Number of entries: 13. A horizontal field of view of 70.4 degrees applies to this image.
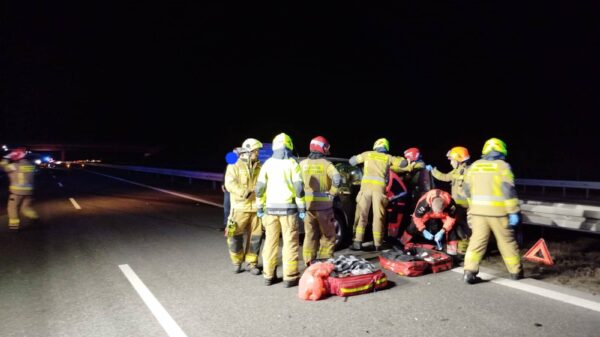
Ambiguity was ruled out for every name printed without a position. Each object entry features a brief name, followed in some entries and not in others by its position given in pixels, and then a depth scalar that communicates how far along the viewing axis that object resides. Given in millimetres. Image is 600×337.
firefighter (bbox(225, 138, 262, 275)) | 6121
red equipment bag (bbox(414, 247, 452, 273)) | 5898
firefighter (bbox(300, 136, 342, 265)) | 6520
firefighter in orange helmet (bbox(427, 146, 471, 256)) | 7145
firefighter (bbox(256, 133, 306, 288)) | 5523
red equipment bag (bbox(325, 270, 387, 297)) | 5004
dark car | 7719
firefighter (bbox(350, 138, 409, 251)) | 7348
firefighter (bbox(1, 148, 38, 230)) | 9875
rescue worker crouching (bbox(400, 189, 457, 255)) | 6816
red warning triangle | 6244
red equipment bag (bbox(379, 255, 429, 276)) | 5734
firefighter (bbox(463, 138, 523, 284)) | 5390
